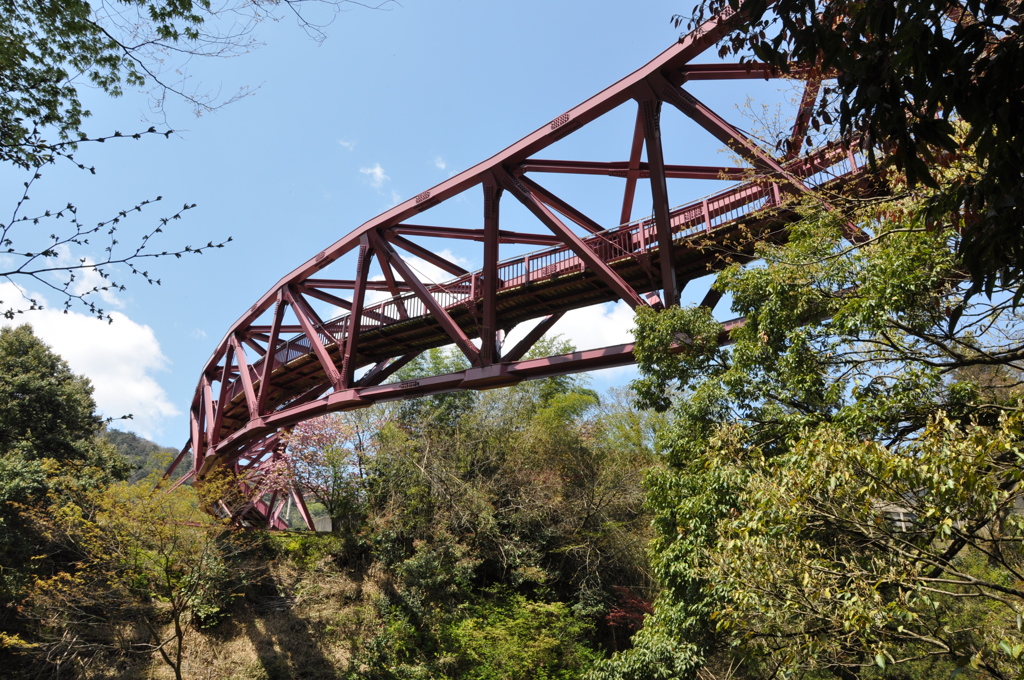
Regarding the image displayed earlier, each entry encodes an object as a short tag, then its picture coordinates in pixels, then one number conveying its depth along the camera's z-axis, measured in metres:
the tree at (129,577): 14.03
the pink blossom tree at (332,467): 18.31
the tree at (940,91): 2.82
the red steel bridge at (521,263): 10.56
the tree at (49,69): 4.66
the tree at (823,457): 4.99
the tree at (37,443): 15.50
